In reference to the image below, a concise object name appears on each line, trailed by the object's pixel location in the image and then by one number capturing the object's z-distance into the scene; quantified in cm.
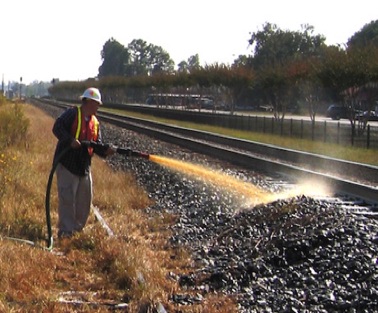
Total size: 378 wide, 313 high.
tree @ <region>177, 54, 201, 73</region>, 7741
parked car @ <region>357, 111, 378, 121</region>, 3436
